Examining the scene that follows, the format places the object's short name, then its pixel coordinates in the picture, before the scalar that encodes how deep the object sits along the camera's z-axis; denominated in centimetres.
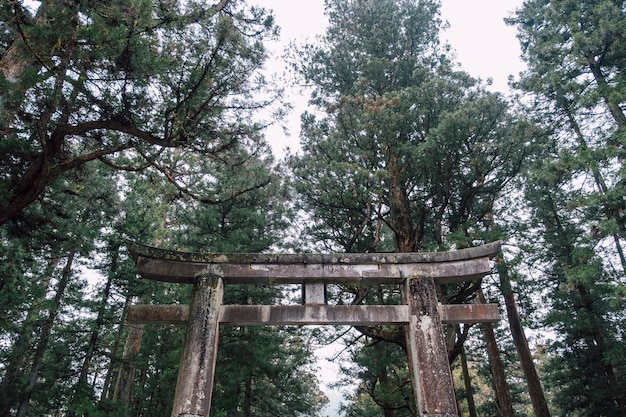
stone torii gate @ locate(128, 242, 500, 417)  477
